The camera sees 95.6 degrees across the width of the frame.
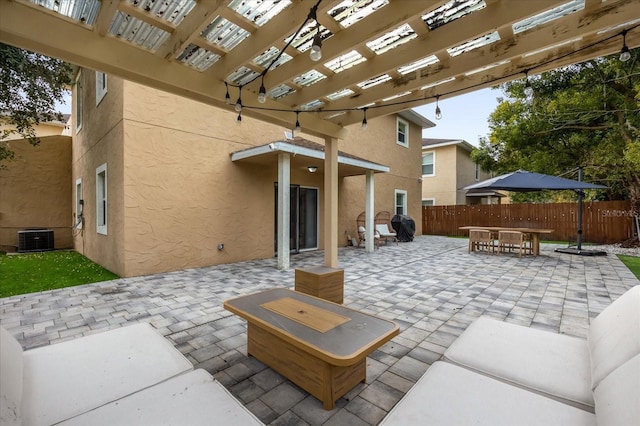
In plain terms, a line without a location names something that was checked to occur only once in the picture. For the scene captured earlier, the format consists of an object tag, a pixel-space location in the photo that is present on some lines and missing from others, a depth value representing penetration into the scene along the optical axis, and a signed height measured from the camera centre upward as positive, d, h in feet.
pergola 8.16 +5.55
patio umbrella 27.48 +2.23
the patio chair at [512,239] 27.55 -3.06
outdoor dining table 27.84 -3.12
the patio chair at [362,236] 36.44 -3.53
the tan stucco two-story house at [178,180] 20.06 +2.42
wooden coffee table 6.31 -2.95
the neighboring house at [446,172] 57.88 +7.50
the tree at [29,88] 20.39 +9.43
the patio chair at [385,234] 36.88 -3.30
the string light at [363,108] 7.51 +4.93
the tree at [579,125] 30.19 +9.92
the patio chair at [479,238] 29.68 -3.11
